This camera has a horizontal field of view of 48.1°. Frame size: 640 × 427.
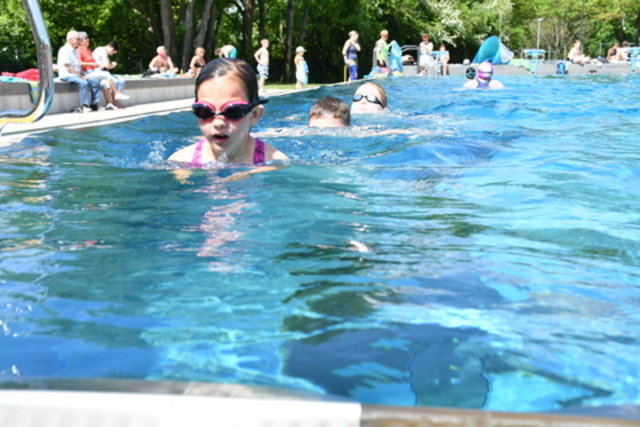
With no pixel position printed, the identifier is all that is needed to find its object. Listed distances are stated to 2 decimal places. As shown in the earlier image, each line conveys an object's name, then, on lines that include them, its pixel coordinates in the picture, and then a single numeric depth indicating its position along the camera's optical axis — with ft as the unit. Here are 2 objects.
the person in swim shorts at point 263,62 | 62.20
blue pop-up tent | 50.37
